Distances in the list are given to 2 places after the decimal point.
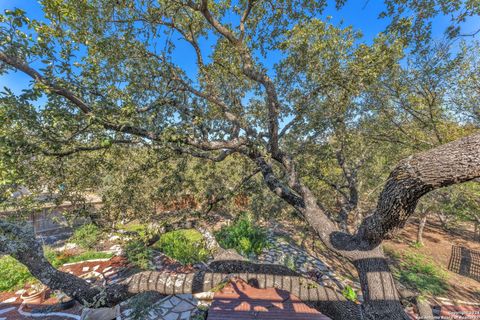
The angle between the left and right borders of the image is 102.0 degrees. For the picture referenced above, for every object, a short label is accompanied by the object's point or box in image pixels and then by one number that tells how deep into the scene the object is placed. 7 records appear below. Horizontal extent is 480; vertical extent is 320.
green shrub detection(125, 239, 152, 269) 7.02
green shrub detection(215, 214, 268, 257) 7.88
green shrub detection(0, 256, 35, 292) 6.47
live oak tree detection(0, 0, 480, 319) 2.66
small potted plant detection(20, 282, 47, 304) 5.78
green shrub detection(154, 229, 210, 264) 7.52
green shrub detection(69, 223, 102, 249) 8.09
